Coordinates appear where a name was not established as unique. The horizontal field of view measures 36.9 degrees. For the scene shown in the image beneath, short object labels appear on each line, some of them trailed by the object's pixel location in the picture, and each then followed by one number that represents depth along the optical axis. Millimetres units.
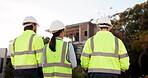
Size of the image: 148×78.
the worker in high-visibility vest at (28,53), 4031
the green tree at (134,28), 23172
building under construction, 33969
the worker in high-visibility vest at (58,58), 3914
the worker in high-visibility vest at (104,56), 3668
